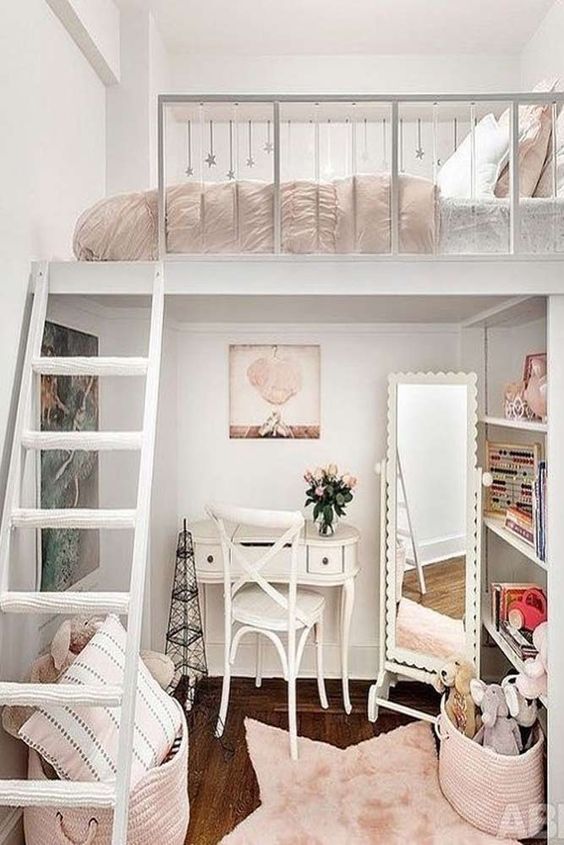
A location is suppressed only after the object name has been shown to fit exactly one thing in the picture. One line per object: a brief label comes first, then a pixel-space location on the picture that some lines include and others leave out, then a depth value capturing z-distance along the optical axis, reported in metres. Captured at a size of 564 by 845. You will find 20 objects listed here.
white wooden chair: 3.01
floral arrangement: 3.58
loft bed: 2.51
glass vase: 3.57
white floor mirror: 3.37
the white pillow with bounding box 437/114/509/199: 2.91
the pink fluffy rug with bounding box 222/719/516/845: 2.53
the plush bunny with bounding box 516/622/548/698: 2.65
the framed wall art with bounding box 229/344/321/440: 3.96
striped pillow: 2.21
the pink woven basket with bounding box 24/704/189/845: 2.17
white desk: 3.50
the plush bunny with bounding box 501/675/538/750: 2.68
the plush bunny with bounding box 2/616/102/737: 2.37
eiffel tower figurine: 3.58
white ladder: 1.97
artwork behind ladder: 2.81
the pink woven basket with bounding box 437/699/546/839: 2.56
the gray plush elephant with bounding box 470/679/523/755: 2.67
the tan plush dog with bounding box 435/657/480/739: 2.82
